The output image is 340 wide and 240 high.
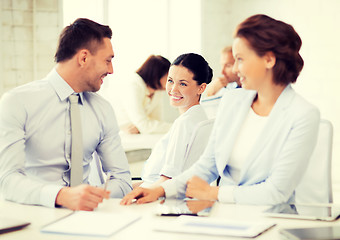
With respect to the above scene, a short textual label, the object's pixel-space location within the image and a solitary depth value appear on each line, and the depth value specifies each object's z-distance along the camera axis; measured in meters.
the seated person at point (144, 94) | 4.21
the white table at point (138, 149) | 3.55
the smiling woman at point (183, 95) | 2.75
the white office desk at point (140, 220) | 1.84
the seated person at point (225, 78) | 4.64
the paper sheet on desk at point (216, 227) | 1.84
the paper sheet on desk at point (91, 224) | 1.86
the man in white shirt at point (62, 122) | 2.28
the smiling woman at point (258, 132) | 2.14
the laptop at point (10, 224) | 1.87
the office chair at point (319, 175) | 2.20
